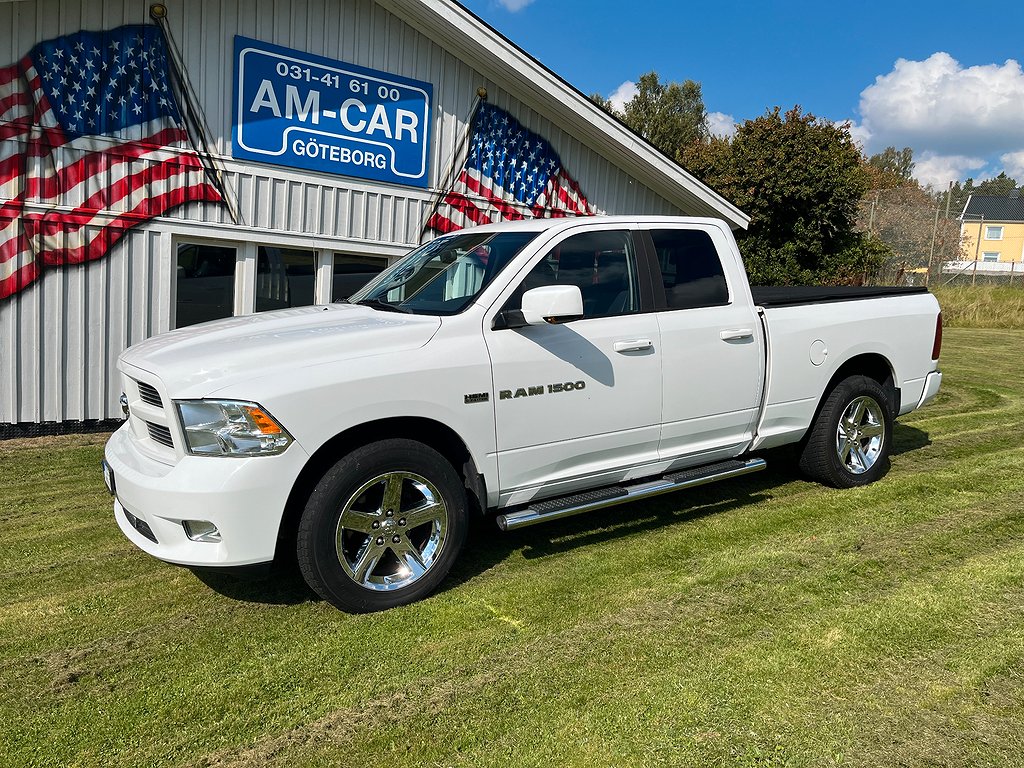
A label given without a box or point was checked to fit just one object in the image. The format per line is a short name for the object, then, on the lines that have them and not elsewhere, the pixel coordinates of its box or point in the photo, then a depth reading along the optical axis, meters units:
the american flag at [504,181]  9.88
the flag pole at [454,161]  9.70
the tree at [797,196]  17.09
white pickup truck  3.55
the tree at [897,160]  76.19
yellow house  66.44
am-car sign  8.15
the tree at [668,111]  38.31
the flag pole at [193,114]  7.57
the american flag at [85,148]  7.06
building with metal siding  7.35
